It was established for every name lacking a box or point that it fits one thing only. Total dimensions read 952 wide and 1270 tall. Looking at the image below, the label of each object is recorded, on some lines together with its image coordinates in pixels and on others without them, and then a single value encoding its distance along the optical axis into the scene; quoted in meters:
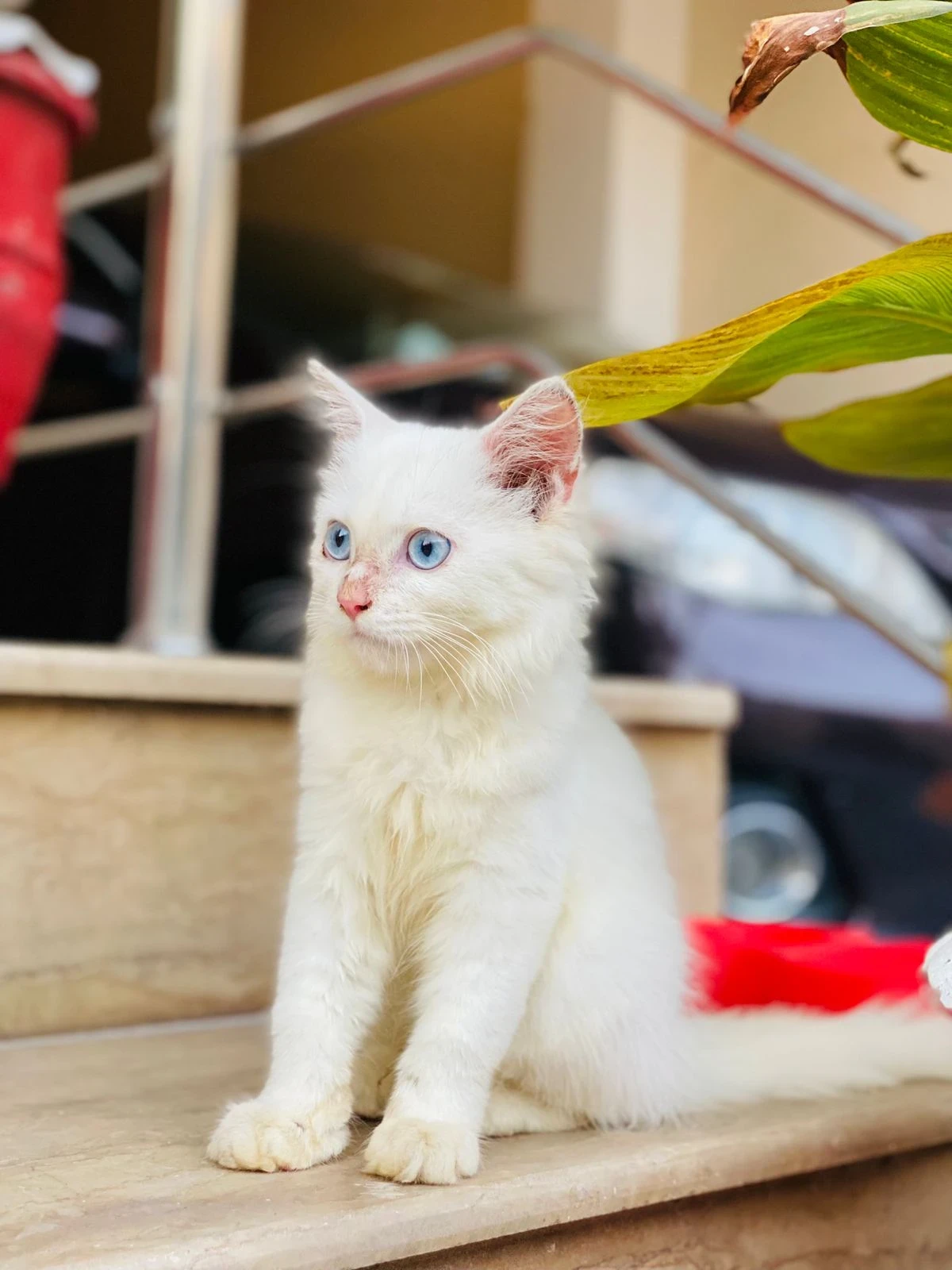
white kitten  0.82
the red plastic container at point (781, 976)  1.23
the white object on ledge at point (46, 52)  1.46
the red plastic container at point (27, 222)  1.47
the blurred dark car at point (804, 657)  2.23
